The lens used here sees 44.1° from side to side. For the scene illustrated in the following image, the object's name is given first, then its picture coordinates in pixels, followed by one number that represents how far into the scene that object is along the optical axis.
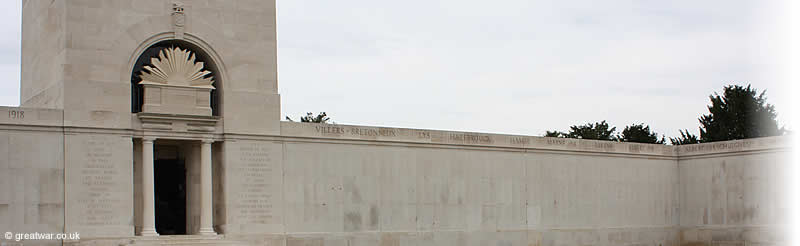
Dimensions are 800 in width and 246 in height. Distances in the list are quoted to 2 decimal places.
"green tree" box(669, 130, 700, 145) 66.18
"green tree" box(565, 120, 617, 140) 76.44
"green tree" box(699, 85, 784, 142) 62.44
